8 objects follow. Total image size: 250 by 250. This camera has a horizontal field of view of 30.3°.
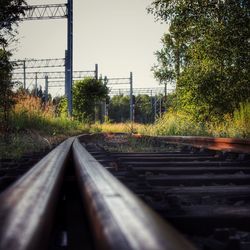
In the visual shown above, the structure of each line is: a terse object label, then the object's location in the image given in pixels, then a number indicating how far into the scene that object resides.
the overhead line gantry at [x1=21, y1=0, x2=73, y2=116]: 27.41
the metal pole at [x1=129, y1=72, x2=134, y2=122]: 50.35
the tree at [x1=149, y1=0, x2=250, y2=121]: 14.49
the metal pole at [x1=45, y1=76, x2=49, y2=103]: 46.84
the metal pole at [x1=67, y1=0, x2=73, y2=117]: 27.41
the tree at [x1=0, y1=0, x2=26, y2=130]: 9.59
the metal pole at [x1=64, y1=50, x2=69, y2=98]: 28.18
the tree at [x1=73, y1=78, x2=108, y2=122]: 36.53
